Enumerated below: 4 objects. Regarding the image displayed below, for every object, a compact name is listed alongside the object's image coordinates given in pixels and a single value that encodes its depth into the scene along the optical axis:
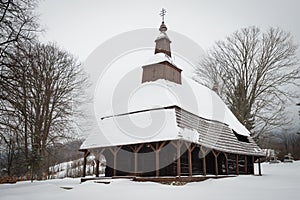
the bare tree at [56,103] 18.97
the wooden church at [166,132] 13.15
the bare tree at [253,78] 25.75
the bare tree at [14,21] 9.10
